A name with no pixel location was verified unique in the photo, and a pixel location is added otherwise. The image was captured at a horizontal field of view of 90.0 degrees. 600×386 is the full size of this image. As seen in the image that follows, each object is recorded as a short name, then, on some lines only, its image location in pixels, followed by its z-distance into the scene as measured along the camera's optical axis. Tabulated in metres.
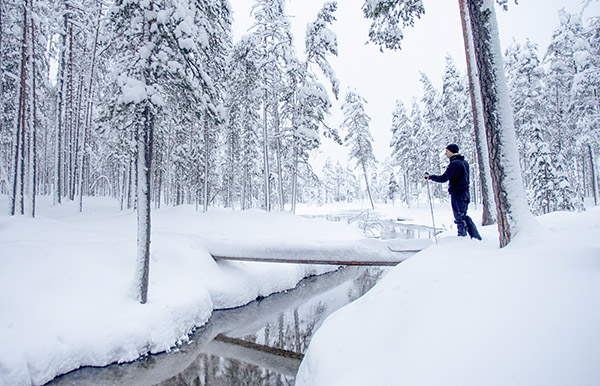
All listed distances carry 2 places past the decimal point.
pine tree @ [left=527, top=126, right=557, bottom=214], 18.67
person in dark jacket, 6.53
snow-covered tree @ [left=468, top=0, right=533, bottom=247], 4.75
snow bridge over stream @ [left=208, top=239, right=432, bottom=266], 7.83
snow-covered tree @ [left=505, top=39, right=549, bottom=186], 23.06
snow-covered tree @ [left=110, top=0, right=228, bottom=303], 6.67
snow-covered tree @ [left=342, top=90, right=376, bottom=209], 33.03
